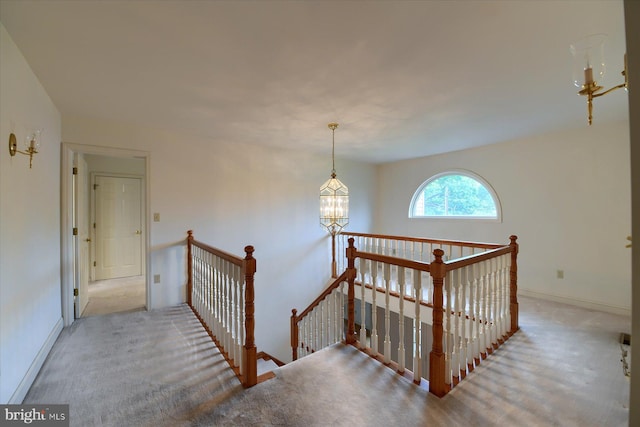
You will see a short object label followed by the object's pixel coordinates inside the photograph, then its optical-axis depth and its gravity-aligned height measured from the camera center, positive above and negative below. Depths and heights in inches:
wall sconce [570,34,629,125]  50.3 +29.2
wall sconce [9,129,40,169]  75.5 +20.5
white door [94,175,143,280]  193.9 -9.9
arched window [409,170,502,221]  175.3 +9.9
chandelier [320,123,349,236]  145.6 +4.8
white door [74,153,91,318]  125.0 -14.6
